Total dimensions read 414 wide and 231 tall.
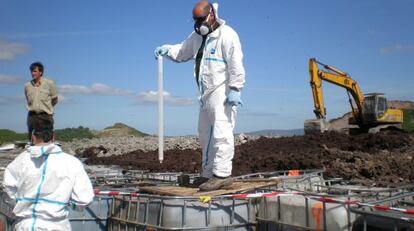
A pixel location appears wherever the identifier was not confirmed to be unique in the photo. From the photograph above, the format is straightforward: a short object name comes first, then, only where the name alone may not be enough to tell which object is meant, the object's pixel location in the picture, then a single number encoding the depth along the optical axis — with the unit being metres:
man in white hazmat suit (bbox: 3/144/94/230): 3.46
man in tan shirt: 7.22
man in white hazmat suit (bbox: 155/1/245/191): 4.93
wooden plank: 4.55
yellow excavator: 23.69
